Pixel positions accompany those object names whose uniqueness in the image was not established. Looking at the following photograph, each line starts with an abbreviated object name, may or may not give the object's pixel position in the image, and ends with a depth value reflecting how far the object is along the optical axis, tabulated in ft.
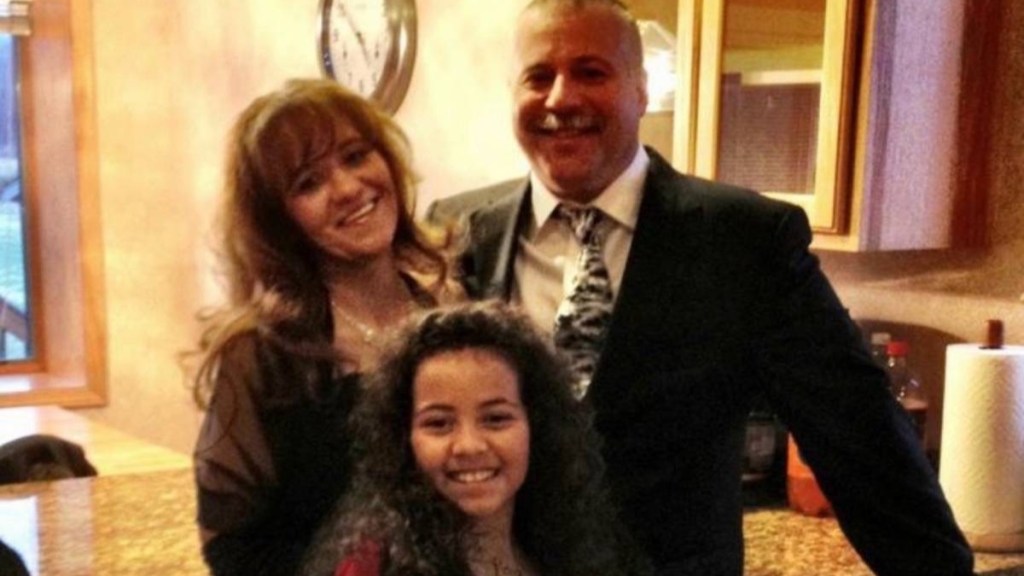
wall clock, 8.48
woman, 3.68
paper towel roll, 5.30
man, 3.76
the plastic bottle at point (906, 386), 5.74
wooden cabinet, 5.16
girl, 3.12
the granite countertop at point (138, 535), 5.18
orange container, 5.87
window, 11.43
